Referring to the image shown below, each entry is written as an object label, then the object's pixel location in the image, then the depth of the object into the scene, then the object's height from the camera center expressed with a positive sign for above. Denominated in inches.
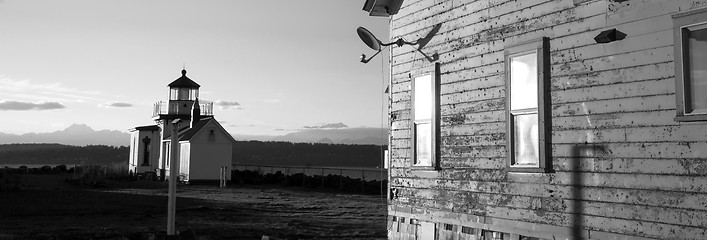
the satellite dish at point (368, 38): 407.8 +85.2
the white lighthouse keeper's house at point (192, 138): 1492.4 +71.6
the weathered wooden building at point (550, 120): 234.5 +23.5
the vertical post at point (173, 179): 402.3 -7.3
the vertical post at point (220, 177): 1395.2 -19.8
